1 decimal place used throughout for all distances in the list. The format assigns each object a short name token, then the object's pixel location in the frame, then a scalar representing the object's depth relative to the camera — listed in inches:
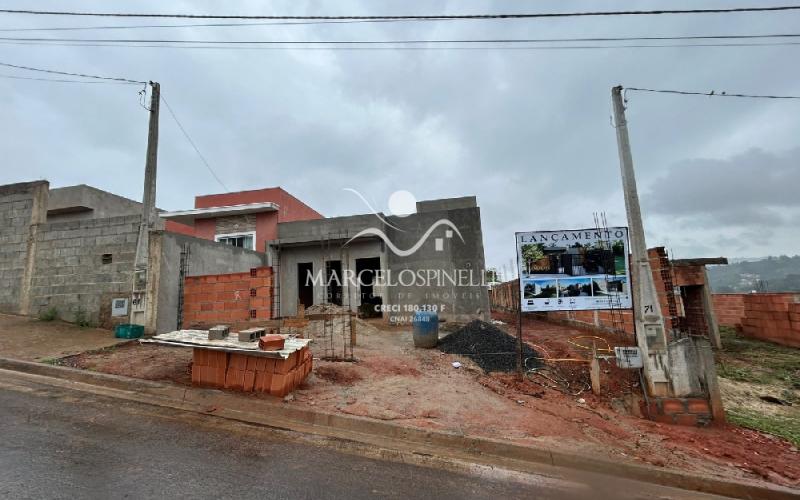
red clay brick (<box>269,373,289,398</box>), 206.1
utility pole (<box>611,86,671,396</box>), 223.3
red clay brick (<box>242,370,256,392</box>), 211.3
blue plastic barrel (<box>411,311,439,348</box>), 375.9
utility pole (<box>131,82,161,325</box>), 345.7
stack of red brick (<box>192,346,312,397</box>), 207.9
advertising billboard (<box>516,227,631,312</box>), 280.5
